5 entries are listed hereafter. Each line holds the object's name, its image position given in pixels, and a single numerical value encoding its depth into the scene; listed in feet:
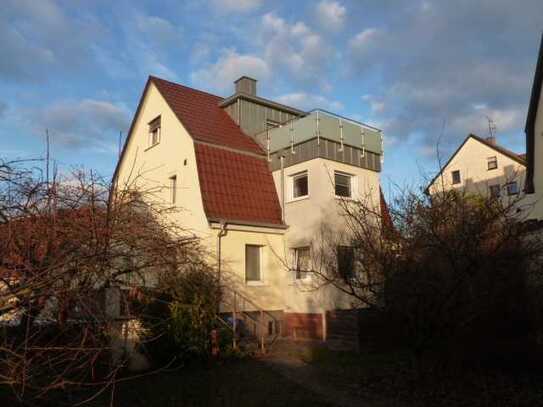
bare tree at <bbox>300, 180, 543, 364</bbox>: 26.89
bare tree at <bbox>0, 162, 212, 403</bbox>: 13.03
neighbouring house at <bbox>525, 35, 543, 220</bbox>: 61.11
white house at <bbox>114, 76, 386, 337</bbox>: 49.01
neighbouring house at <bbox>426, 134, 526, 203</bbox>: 116.88
